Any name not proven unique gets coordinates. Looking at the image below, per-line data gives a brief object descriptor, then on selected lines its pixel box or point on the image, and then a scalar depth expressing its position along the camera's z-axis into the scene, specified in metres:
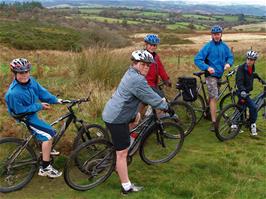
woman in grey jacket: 4.69
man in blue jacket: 7.22
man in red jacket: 6.35
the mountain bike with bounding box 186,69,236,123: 7.62
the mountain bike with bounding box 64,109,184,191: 5.13
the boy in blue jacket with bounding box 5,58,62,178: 4.88
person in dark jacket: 7.05
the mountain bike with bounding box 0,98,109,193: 5.07
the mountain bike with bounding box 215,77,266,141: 7.08
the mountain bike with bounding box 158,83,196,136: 7.00
